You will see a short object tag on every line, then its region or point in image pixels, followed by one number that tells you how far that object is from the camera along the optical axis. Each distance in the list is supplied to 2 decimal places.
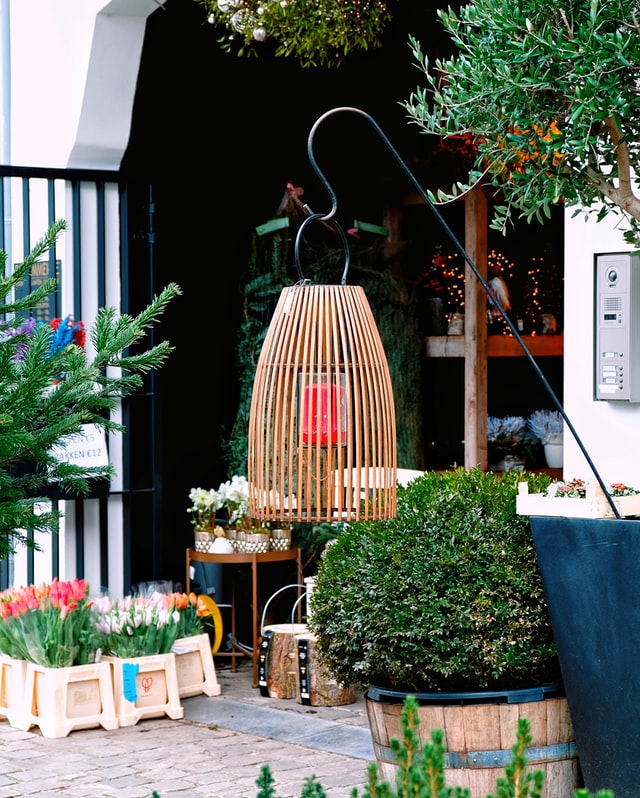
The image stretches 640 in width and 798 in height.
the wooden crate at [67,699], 9.02
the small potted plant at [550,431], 11.24
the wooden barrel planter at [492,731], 6.72
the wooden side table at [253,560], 10.72
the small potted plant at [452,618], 6.73
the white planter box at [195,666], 10.05
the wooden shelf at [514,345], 11.22
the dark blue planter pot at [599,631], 6.37
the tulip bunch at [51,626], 9.12
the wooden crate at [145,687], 9.30
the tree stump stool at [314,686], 9.78
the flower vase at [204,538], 11.22
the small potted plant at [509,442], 11.46
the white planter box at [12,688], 9.27
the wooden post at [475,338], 11.17
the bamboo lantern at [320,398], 5.38
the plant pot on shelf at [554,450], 11.22
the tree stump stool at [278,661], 10.11
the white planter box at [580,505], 6.60
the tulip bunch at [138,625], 9.43
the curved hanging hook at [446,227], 5.78
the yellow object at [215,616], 11.27
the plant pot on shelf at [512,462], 11.36
